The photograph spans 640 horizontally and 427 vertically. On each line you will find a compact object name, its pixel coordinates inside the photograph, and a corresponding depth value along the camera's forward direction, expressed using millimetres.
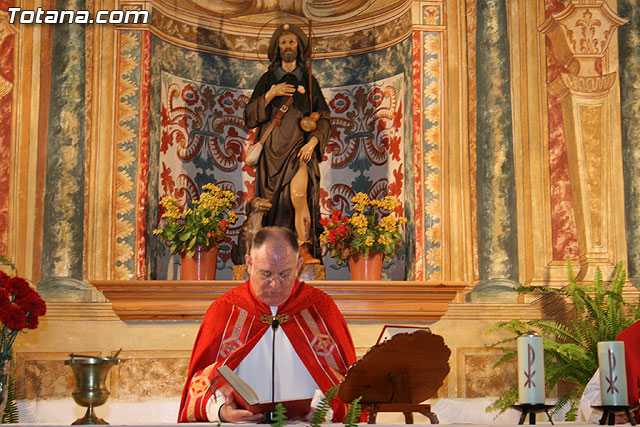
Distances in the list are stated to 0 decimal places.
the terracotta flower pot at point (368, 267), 7148
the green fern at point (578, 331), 6156
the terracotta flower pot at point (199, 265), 7062
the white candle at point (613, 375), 3211
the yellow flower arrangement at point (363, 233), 7152
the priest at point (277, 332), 4715
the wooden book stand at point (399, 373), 3525
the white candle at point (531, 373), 3156
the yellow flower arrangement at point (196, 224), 7062
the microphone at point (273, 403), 3743
